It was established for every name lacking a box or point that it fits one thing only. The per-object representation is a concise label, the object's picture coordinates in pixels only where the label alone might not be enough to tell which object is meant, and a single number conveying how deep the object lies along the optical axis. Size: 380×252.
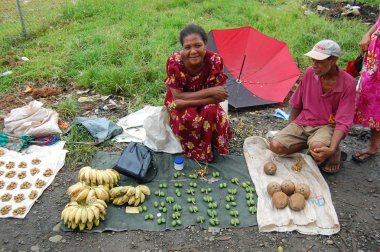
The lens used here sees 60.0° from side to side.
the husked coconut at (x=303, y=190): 3.23
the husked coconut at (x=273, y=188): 3.27
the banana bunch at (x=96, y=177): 3.23
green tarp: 3.05
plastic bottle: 3.61
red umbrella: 4.74
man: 3.20
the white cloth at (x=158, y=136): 3.96
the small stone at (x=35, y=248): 2.81
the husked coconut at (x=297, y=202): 3.10
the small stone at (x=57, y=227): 2.98
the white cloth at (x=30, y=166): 3.29
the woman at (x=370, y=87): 3.33
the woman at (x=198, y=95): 3.55
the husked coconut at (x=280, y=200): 3.12
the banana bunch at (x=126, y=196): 3.15
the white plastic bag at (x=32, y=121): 4.04
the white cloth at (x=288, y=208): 3.03
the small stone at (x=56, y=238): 2.89
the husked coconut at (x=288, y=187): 3.25
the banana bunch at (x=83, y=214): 2.87
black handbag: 3.38
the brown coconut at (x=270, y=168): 3.55
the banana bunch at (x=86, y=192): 3.03
